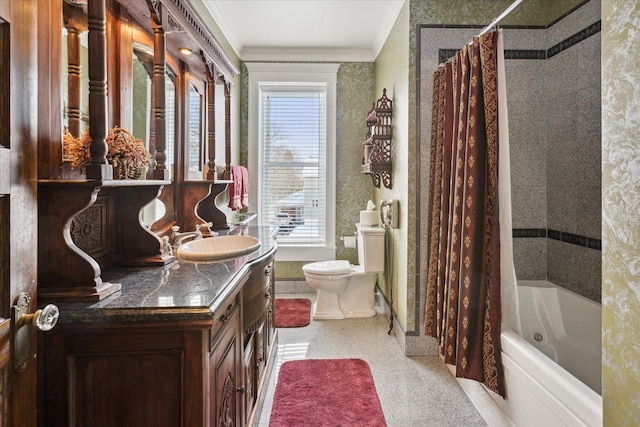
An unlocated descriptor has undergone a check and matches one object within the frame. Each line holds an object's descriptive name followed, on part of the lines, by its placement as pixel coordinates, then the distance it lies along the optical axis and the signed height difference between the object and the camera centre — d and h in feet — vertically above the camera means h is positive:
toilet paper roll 13.58 -1.29
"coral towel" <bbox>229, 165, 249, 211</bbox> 10.24 +0.44
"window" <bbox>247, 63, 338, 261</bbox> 13.50 +1.86
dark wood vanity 3.45 -0.84
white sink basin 5.51 -0.71
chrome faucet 6.28 -0.54
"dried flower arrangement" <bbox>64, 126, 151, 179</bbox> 3.84 +0.57
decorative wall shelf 11.00 +1.87
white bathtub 4.49 -2.46
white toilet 11.18 -2.26
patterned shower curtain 6.24 -0.35
